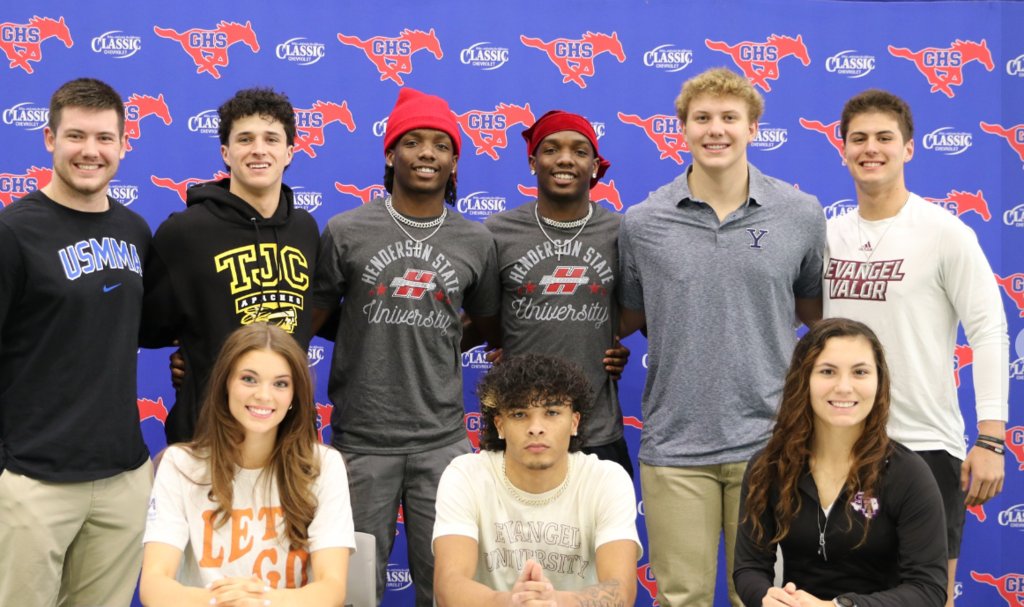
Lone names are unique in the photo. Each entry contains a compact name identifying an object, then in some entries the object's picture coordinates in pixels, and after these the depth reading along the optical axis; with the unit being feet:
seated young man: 9.04
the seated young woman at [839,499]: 8.41
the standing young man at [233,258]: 10.36
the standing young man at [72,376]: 9.68
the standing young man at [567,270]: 11.64
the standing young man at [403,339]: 11.12
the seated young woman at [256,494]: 8.74
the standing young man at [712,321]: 10.52
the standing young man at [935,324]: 10.38
